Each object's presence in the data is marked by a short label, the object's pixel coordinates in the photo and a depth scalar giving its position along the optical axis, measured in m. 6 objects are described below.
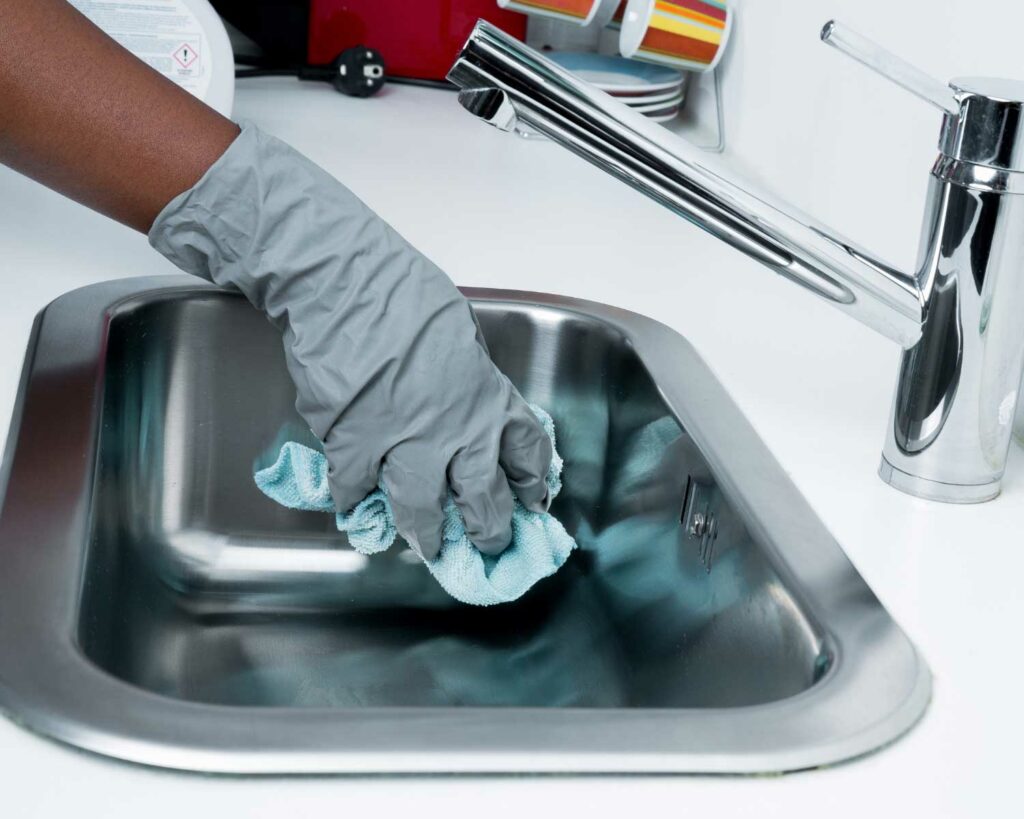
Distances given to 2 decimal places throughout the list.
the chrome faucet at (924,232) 0.60
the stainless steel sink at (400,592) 0.48
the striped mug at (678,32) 1.33
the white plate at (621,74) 1.37
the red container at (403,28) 1.59
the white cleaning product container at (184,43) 1.22
